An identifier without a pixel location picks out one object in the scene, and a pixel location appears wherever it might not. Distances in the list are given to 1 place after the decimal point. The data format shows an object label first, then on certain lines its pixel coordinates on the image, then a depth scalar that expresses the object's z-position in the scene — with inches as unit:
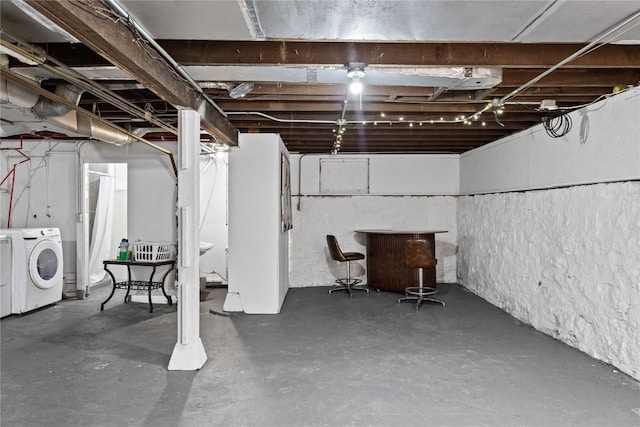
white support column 121.3
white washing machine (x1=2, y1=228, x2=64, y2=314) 182.1
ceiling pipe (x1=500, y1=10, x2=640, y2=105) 74.4
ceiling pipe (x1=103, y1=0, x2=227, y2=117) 70.6
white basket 197.2
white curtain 257.6
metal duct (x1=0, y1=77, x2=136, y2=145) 113.7
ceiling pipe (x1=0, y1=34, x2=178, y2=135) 79.7
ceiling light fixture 96.0
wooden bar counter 230.4
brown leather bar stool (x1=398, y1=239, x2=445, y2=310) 191.2
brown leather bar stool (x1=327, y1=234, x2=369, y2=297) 221.5
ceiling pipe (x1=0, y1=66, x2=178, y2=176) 105.9
